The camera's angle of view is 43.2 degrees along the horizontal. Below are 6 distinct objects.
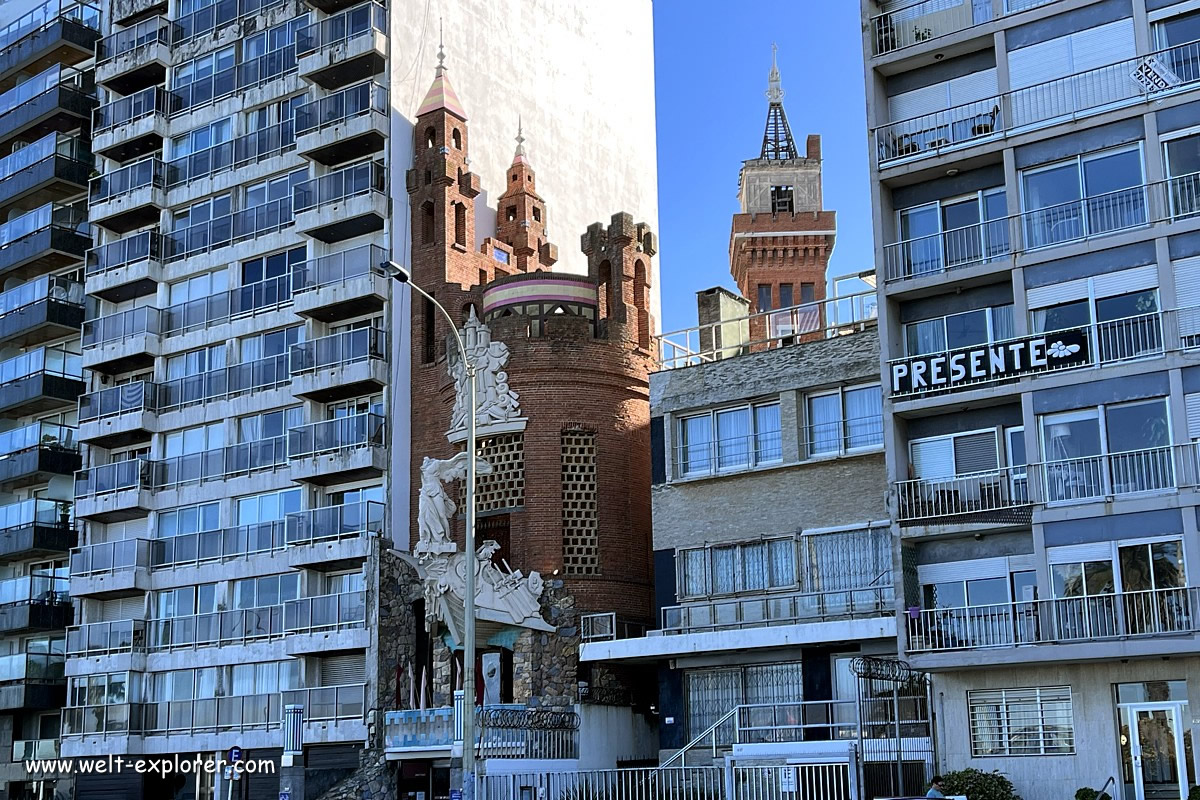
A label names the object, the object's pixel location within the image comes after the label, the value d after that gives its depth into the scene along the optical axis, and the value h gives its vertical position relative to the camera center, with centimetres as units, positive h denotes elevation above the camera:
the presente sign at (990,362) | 3397 +733
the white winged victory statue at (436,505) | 4541 +578
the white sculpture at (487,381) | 4566 +942
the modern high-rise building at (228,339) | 4962 +1311
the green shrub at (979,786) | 3184 -209
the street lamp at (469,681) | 3150 +36
